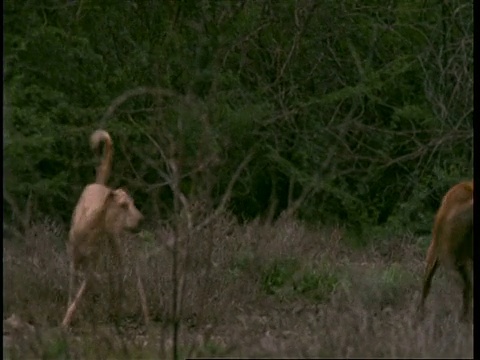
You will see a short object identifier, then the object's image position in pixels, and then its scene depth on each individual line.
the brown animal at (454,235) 16.69
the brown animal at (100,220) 17.62
